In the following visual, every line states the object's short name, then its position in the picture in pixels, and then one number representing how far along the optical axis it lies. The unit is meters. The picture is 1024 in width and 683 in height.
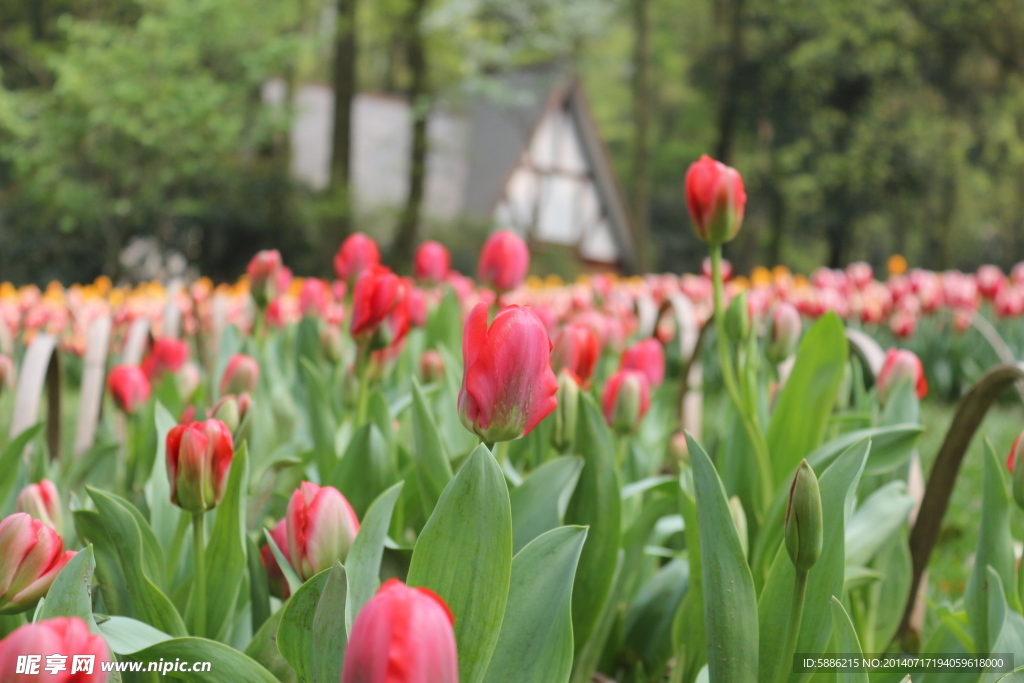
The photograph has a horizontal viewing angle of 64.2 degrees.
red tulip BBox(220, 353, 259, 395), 1.37
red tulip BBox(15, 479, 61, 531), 0.89
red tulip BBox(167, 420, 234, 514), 0.81
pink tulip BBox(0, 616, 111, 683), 0.47
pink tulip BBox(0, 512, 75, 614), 0.69
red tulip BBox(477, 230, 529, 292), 1.58
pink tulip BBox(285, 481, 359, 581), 0.77
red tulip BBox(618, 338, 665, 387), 1.54
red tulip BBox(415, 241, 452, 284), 2.11
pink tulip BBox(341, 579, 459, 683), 0.43
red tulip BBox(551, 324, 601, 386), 1.28
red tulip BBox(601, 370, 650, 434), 1.28
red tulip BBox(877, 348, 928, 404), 1.35
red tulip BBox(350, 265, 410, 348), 1.18
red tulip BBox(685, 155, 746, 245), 1.12
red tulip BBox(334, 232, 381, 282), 1.72
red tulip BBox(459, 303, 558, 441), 0.68
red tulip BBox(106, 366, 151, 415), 1.56
